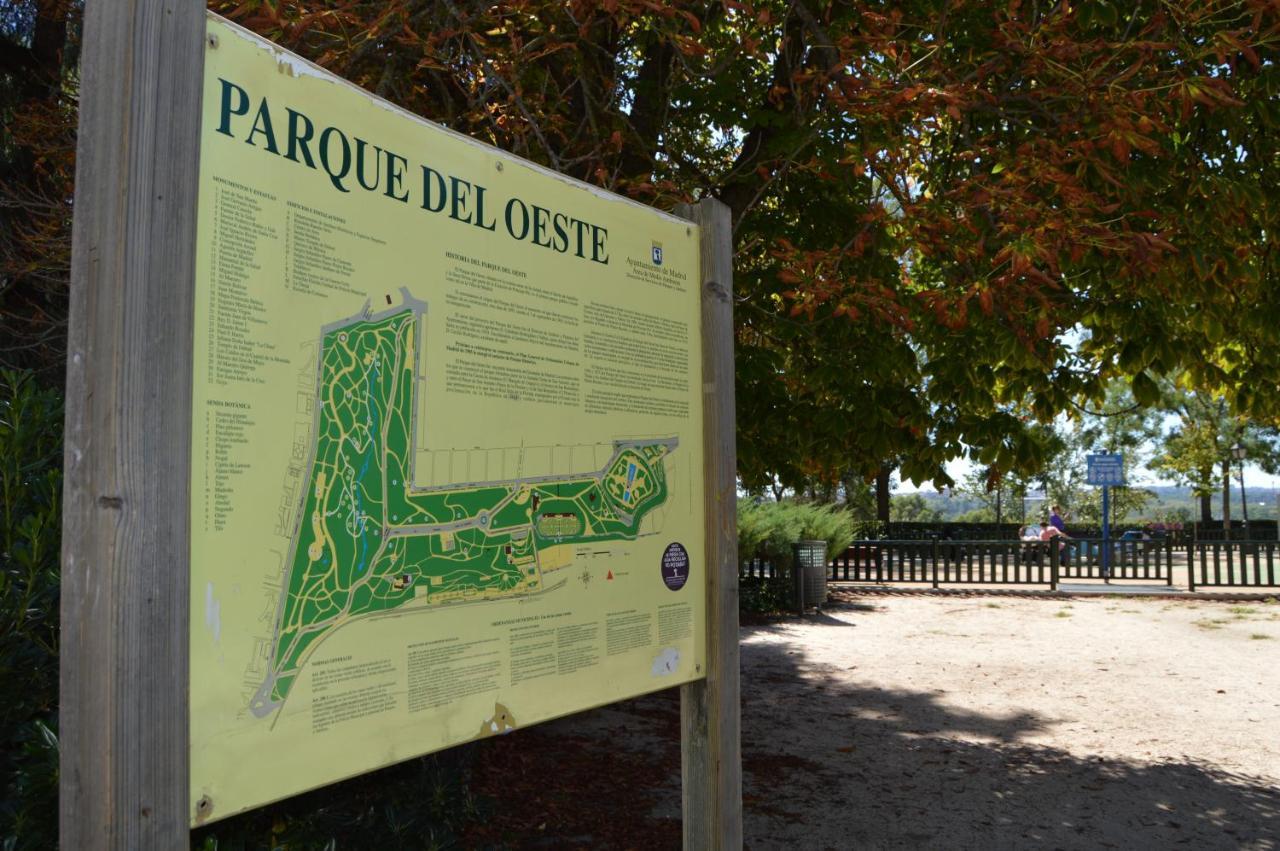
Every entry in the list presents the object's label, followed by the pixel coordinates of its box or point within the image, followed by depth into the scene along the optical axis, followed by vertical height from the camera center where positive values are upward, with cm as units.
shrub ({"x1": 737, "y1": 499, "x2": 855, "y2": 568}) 1617 -77
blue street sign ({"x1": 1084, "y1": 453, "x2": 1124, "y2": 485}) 2406 +35
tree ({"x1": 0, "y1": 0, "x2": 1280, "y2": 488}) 517 +197
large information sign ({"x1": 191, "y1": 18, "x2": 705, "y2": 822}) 190 +10
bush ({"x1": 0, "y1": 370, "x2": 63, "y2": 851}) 246 -44
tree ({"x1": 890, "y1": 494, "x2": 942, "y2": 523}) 5913 -155
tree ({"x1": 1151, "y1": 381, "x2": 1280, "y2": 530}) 3450 +155
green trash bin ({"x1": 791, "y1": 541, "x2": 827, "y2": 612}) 1586 -142
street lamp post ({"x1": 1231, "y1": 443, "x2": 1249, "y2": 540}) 3450 +117
